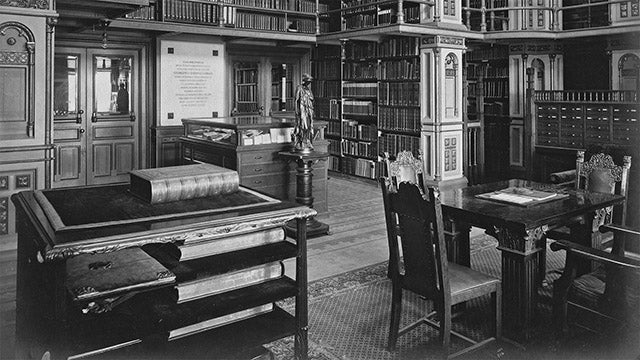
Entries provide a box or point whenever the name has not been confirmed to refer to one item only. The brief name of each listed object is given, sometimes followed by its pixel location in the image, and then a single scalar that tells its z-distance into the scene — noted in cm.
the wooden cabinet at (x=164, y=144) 870
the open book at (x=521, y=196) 325
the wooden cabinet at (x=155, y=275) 153
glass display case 600
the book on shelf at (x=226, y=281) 180
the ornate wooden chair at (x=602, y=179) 379
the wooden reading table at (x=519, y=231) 287
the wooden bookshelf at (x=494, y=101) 1048
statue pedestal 574
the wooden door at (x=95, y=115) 800
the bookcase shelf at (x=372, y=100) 860
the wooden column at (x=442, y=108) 815
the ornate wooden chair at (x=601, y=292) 259
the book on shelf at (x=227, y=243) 177
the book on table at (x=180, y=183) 190
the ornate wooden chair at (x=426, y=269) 259
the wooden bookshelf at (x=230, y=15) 802
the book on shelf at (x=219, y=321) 189
